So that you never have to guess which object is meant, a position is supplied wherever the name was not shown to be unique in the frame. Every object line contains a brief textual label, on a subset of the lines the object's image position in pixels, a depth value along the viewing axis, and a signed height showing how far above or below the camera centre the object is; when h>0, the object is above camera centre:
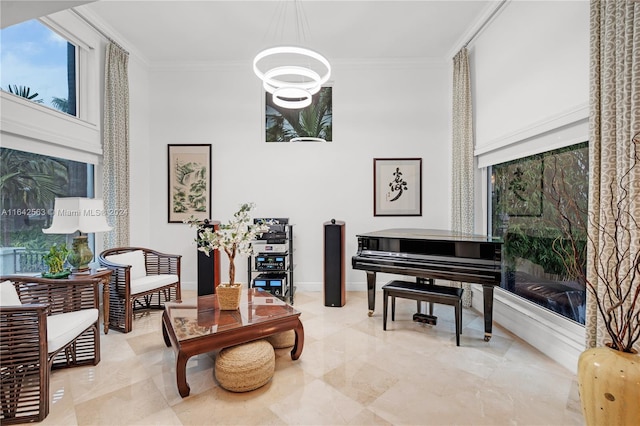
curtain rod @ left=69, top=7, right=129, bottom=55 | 3.26 +2.33
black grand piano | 2.73 -0.51
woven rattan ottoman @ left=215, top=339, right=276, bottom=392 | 1.98 -1.13
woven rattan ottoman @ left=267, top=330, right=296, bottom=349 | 2.58 -1.21
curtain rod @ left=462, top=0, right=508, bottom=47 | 3.17 +2.33
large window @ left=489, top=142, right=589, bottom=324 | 2.47 -0.15
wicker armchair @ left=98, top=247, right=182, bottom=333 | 3.05 -0.84
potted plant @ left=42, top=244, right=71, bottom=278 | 2.62 -0.49
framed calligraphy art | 4.45 +0.41
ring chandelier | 2.41 +1.33
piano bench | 2.70 -0.86
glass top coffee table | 1.96 -0.88
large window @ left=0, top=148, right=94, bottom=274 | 2.79 +0.09
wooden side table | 2.72 -0.68
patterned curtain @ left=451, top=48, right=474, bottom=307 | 3.75 +0.79
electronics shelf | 3.92 -0.75
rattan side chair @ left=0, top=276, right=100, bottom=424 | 1.75 -0.92
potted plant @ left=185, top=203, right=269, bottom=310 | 2.38 -0.27
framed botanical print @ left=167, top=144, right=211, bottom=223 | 4.48 +0.52
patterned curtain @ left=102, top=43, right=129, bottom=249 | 3.65 +0.81
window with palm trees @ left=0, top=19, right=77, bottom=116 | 2.77 +1.60
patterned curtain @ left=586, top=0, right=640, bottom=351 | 1.75 +0.47
